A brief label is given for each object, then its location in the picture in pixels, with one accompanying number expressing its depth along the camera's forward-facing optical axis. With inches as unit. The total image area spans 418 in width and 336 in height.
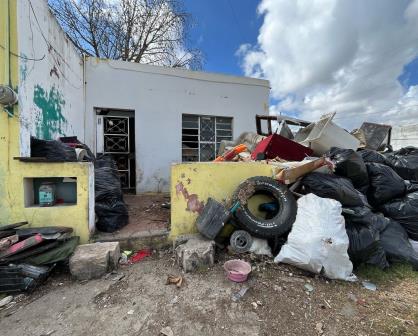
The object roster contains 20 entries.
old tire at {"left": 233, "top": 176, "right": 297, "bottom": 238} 113.7
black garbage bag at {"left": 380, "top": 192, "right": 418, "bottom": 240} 123.3
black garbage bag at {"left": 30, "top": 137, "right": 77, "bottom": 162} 117.3
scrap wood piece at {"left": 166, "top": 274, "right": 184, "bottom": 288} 96.7
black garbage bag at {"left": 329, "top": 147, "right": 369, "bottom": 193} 133.1
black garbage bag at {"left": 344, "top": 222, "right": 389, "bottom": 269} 106.3
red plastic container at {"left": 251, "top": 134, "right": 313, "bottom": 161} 167.9
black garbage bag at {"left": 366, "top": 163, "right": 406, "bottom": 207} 132.1
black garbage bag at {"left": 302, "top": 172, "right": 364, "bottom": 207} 117.7
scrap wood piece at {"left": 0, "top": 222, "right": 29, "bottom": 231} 105.0
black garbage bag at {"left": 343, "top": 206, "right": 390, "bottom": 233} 113.1
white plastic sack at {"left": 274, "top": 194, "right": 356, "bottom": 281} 97.5
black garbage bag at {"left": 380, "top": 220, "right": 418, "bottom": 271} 113.0
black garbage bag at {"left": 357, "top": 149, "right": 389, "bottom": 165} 153.3
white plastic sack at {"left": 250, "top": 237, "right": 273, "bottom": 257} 114.1
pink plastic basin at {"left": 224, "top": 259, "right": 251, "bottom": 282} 96.1
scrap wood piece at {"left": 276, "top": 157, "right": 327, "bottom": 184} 125.9
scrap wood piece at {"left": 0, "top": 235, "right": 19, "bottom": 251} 97.1
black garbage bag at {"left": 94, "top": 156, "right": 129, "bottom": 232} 130.0
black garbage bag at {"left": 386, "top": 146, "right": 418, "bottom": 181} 149.1
